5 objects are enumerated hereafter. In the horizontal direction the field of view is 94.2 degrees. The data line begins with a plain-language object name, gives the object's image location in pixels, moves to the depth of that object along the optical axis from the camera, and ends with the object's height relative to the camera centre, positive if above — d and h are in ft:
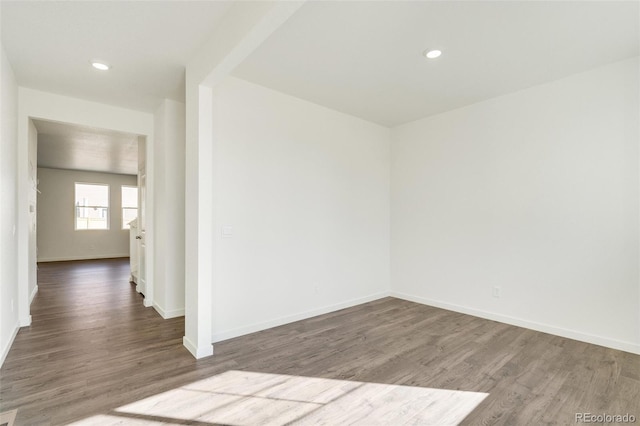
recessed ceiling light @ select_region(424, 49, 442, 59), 8.89 +4.81
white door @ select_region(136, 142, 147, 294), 15.84 -0.76
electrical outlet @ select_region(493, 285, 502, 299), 12.22 -3.28
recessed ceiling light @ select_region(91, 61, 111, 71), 9.35 +4.70
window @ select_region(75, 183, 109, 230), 29.68 +0.65
